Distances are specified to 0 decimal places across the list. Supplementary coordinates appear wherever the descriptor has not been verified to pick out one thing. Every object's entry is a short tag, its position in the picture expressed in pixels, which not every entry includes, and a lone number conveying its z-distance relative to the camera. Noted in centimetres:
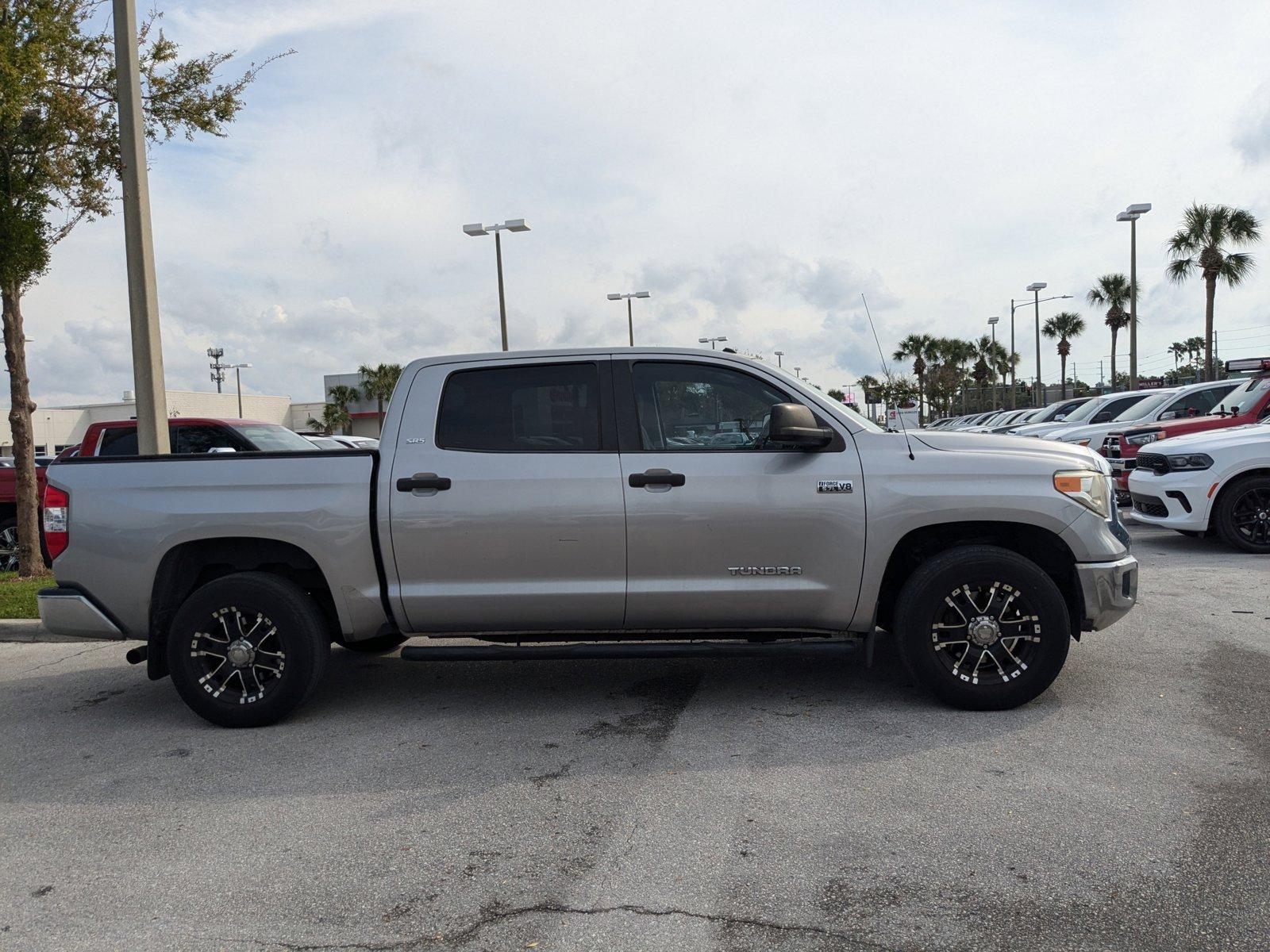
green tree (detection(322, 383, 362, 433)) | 7244
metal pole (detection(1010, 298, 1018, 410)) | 4447
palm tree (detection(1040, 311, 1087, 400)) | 6750
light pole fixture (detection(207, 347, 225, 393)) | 5663
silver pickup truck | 518
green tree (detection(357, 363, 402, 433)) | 6956
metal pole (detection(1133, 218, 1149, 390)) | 2961
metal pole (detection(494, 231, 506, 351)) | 2397
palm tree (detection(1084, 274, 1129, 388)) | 5491
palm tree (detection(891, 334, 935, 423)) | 7141
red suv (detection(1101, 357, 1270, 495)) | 1277
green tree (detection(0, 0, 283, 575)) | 983
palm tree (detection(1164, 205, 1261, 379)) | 3466
